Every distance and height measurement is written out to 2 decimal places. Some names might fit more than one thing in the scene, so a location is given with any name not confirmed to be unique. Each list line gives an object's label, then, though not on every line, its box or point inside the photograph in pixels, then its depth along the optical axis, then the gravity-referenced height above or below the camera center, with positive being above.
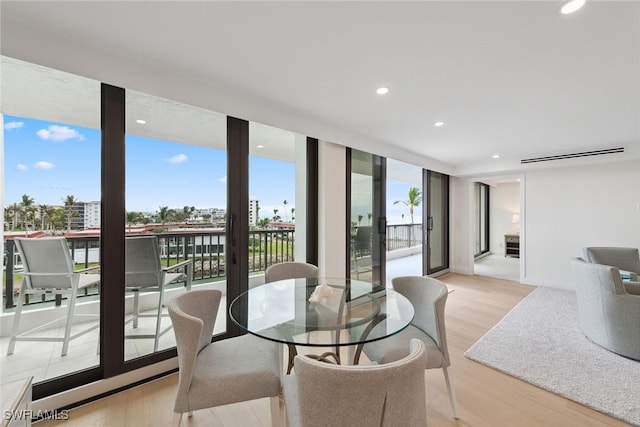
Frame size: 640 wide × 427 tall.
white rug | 1.89 -1.33
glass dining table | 1.45 -0.65
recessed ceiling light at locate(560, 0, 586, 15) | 1.29 +1.05
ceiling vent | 3.94 +0.96
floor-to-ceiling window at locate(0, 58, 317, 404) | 1.89 +0.11
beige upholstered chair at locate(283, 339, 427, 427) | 0.82 -0.58
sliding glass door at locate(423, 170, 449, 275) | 5.36 -0.18
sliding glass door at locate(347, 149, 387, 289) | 3.70 -0.02
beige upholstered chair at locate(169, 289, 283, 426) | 1.30 -0.83
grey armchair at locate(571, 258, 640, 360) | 2.34 -0.92
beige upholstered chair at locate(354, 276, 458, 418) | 1.62 -0.83
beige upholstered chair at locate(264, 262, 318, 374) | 2.42 -0.54
